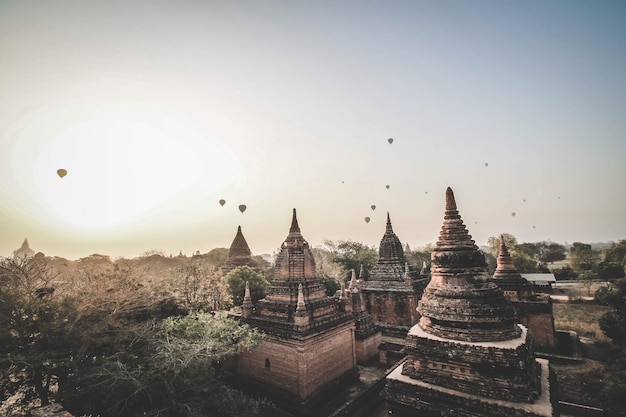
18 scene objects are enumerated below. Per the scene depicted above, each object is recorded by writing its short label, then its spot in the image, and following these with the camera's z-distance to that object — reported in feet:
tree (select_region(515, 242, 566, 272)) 272.31
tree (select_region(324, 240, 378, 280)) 152.46
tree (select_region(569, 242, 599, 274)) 194.08
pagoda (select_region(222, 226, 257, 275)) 129.80
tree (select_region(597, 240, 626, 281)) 161.68
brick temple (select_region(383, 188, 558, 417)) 23.84
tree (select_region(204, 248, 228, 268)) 202.07
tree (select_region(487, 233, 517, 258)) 221.05
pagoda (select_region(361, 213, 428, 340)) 75.00
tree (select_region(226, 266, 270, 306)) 99.48
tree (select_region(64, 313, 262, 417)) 34.32
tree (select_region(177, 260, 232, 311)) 77.51
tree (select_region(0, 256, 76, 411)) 33.86
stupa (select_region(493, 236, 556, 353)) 67.36
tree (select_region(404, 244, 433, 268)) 237.25
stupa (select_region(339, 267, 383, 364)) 62.07
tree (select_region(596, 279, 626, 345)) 76.38
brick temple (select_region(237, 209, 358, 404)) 46.50
